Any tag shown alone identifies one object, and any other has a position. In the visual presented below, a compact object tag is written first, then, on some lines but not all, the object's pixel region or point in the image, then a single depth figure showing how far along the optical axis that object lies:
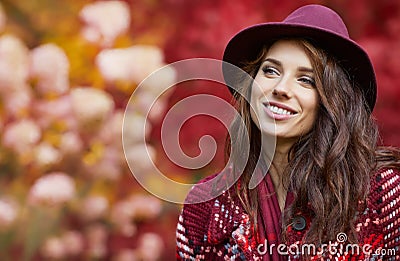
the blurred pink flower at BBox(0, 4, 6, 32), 6.72
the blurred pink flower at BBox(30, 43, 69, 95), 6.53
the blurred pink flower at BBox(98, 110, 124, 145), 6.63
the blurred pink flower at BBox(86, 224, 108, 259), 6.69
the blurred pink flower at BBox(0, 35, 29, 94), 6.50
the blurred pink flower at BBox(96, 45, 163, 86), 6.63
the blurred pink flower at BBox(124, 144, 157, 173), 6.42
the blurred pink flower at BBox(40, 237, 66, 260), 6.70
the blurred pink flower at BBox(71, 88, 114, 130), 6.59
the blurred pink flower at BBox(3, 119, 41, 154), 6.61
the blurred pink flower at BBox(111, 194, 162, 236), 6.67
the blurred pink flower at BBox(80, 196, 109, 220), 6.73
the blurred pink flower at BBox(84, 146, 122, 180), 6.67
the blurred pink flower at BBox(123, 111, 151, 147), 6.44
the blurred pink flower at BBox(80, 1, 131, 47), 6.63
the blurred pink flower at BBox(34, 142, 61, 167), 6.63
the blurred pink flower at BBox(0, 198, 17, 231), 6.76
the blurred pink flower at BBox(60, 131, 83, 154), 6.66
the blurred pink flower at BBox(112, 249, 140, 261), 6.68
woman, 3.89
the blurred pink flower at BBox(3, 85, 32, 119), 6.57
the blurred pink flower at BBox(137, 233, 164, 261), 6.62
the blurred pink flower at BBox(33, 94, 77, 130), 6.64
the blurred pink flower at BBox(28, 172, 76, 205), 6.65
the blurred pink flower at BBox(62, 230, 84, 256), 6.71
